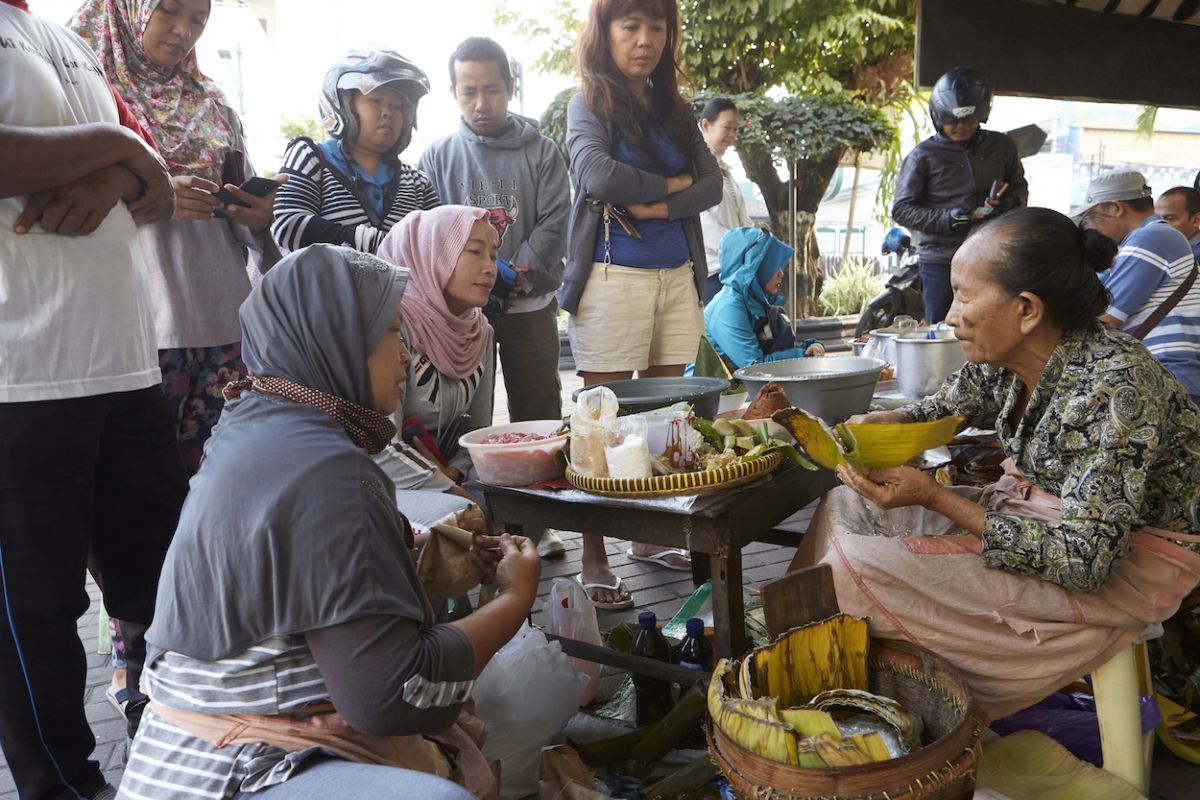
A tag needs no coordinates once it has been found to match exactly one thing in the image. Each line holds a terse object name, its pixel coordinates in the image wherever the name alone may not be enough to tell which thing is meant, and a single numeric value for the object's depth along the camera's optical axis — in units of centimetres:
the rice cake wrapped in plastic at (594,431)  204
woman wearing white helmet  293
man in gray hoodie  359
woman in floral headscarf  249
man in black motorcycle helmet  498
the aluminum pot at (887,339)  349
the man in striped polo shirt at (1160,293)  333
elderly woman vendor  175
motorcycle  853
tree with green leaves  866
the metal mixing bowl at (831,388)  245
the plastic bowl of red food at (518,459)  215
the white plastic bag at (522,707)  201
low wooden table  190
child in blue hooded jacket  409
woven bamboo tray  195
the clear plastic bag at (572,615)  246
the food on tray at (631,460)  198
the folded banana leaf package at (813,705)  147
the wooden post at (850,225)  1206
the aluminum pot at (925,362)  308
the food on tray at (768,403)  235
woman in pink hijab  266
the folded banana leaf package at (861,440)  196
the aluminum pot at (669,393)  229
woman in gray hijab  129
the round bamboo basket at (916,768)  142
